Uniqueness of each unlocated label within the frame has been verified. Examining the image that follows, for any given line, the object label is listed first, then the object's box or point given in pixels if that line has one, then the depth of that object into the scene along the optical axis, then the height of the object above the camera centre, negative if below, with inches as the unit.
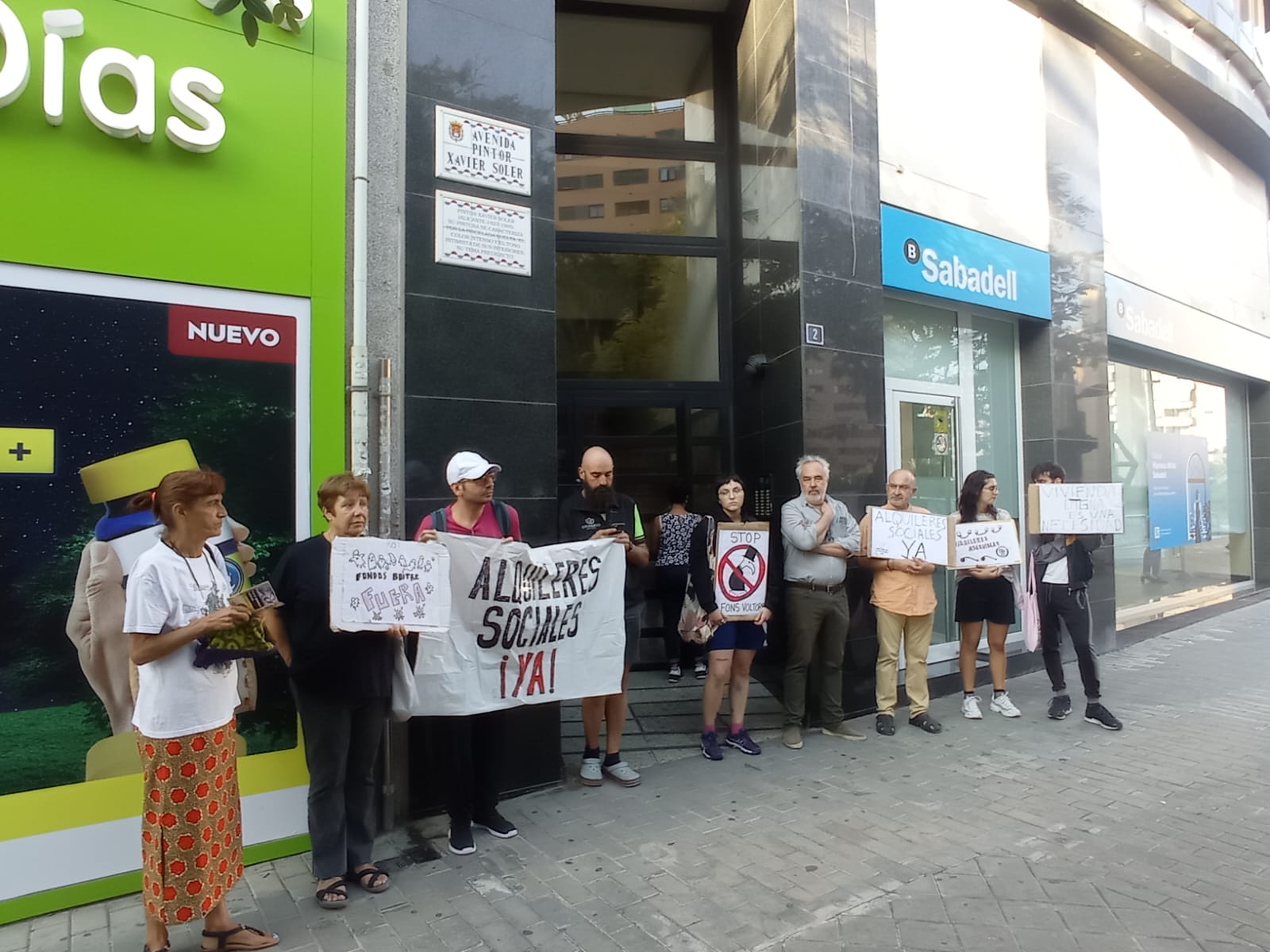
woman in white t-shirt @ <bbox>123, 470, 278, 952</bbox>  112.7 -29.0
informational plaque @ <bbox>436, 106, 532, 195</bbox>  183.3 +84.9
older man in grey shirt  220.8 -20.1
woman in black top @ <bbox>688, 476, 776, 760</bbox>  207.0 -38.2
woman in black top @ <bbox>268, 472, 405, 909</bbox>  133.6 -30.9
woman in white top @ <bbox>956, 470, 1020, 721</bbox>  245.9 -30.8
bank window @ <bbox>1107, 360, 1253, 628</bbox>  396.5 +7.4
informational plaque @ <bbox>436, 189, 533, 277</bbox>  181.9 +64.8
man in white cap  155.9 -46.4
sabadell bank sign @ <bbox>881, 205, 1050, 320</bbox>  271.6 +88.5
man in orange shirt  233.9 -32.9
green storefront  135.0 +31.7
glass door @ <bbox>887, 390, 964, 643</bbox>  289.9 +20.7
